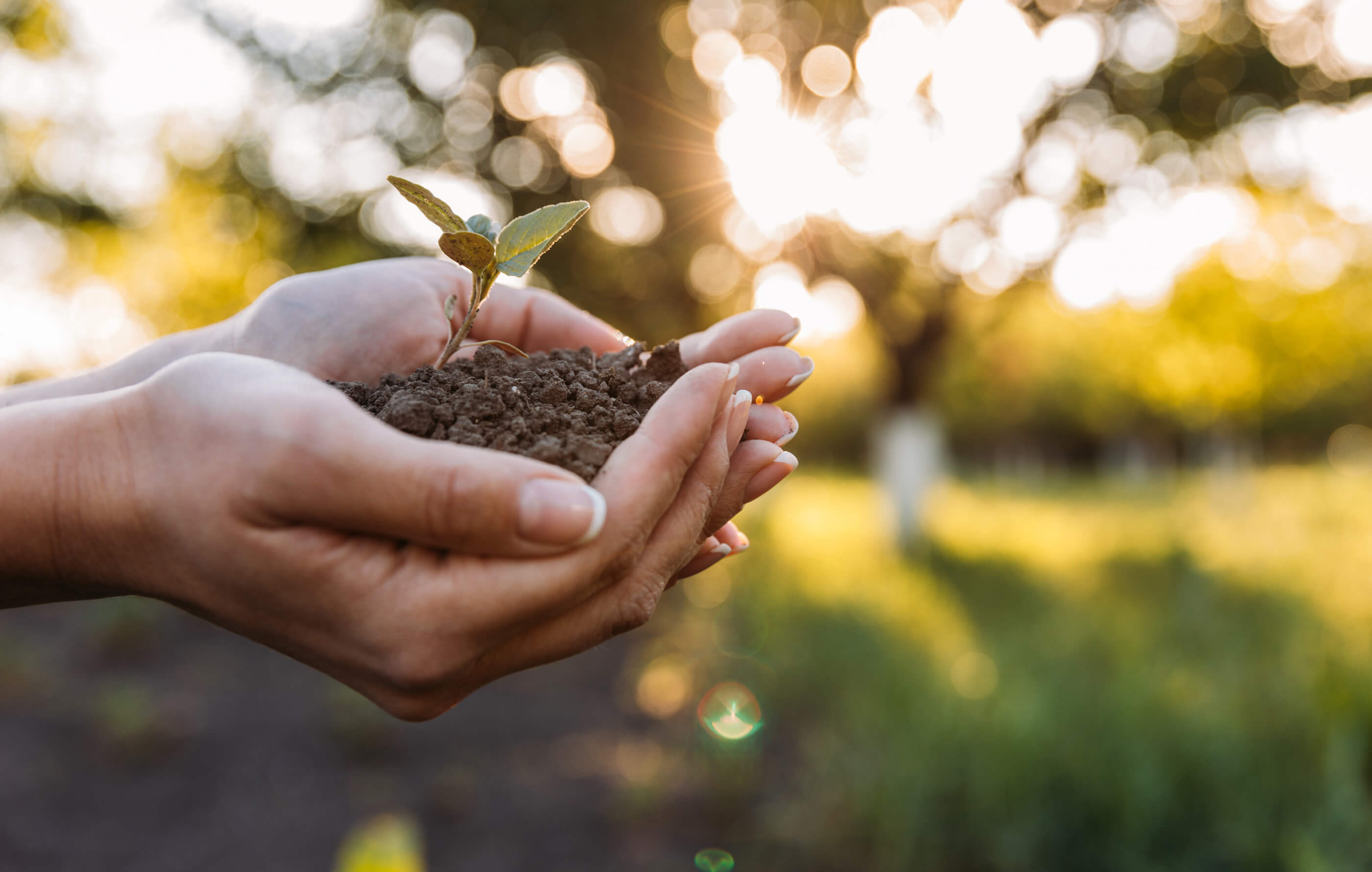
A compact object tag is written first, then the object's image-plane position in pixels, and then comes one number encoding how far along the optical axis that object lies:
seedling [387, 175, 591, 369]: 0.27
